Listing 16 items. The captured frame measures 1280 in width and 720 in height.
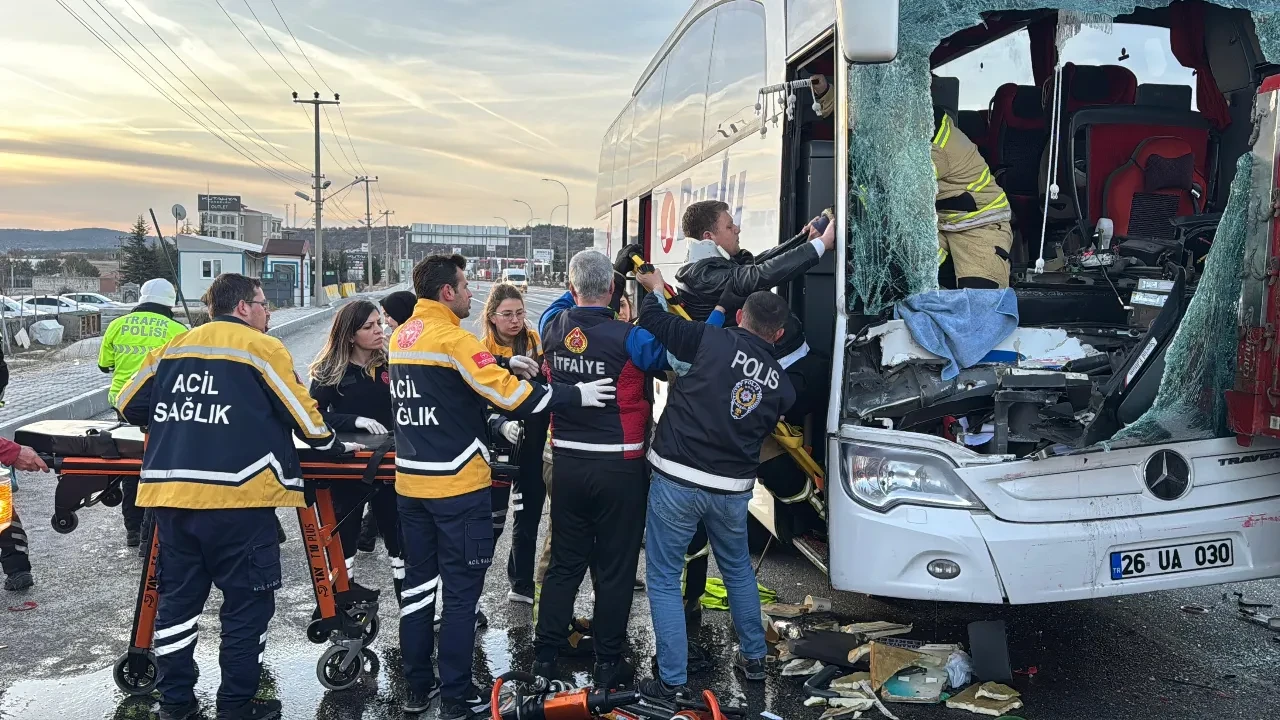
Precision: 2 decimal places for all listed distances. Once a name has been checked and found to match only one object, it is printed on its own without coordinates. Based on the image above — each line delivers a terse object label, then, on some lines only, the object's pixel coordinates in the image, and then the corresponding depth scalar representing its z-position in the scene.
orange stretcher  4.25
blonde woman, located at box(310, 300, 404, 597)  4.97
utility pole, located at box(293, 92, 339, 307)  45.28
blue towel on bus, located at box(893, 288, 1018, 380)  4.22
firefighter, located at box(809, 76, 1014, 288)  4.90
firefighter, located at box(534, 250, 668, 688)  4.35
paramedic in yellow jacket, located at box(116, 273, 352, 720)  3.85
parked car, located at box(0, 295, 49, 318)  33.97
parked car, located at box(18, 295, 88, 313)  38.17
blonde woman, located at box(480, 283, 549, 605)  5.36
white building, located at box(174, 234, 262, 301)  62.00
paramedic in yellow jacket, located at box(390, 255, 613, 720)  4.05
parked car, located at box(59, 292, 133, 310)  45.03
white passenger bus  3.93
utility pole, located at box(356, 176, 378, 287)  75.06
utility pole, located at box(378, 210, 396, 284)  95.25
